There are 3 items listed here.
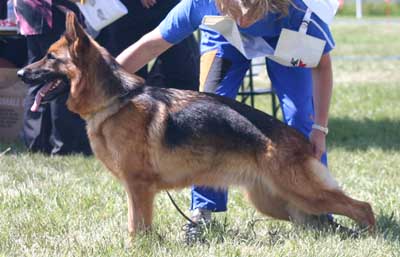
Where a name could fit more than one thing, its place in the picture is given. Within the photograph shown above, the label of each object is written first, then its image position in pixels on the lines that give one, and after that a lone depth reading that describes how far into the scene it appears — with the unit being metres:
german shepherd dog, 7.86
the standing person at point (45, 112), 12.38
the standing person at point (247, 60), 8.16
